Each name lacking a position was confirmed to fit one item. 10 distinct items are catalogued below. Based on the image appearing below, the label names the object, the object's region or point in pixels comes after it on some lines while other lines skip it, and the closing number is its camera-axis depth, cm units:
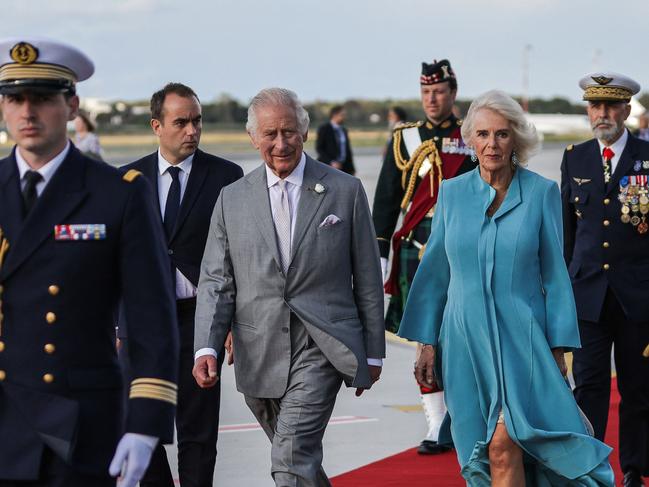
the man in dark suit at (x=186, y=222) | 1284
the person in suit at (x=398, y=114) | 4986
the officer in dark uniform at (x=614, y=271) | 1450
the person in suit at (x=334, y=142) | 5044
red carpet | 1456
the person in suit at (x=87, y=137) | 3897
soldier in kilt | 1606
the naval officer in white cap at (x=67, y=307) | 768
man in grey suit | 1146
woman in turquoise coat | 1128
